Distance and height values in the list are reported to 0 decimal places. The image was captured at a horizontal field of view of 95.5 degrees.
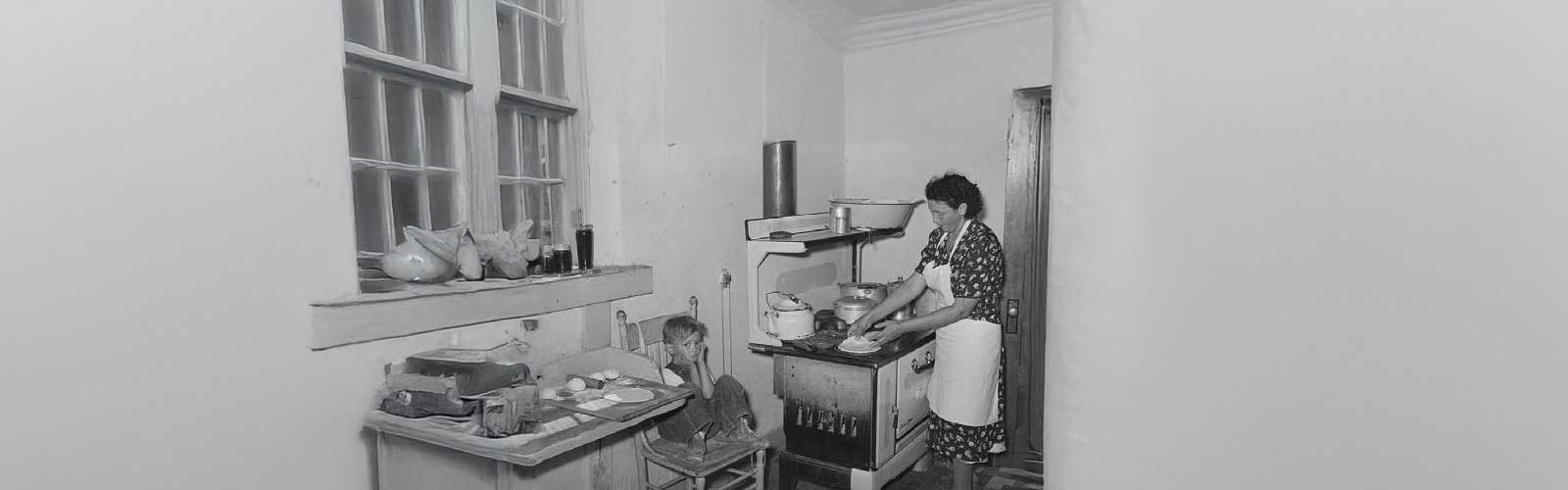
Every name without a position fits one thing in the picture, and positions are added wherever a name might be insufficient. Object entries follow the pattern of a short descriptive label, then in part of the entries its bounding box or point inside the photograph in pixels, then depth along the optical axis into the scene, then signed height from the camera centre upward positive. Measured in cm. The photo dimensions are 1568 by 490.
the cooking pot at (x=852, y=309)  345 -53
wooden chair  263 -97
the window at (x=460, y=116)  225 +32
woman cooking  309 -57
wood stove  309 -93
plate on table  222 -61
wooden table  181 -67
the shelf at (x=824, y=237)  351 -20
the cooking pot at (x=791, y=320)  339 -57
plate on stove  315 -65
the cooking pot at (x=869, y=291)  376 -49
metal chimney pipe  371 +11
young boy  275 -81
